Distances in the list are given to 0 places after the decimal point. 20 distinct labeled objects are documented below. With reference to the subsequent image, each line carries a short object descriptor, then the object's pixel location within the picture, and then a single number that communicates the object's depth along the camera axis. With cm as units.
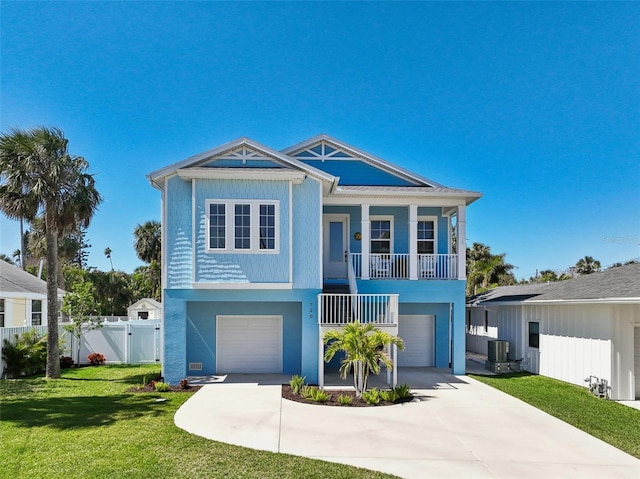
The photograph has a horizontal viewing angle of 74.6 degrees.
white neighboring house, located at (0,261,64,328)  1747
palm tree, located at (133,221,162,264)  3825
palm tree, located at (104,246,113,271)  6116
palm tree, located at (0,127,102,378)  1293
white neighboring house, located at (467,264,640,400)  1112
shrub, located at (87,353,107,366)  1614
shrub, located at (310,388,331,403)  1040
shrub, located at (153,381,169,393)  1145
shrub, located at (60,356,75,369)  1560
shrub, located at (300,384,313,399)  1080
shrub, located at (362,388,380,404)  1030
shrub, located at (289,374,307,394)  1134
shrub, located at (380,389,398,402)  1052
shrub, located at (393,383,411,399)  1071
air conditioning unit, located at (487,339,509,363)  1527
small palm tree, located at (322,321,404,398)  1073
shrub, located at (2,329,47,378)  1370
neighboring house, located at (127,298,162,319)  2886
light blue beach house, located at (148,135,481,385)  1249
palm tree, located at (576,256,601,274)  4269
